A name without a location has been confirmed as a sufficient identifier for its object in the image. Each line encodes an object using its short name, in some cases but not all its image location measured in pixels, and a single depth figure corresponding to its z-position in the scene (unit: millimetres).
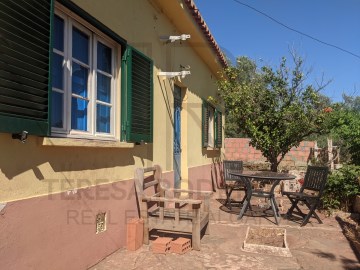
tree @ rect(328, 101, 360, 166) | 7430
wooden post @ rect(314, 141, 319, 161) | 14978
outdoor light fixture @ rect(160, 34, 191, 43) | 5742
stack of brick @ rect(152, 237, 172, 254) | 4203
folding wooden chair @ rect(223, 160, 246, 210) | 7918
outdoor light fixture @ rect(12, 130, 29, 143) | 2562
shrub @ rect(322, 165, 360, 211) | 6953
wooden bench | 4395
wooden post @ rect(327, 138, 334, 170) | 13528
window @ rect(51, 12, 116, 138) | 3287
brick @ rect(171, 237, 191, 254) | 4223
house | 2590
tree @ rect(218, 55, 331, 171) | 9094
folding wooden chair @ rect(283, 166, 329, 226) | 6010
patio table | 6027
